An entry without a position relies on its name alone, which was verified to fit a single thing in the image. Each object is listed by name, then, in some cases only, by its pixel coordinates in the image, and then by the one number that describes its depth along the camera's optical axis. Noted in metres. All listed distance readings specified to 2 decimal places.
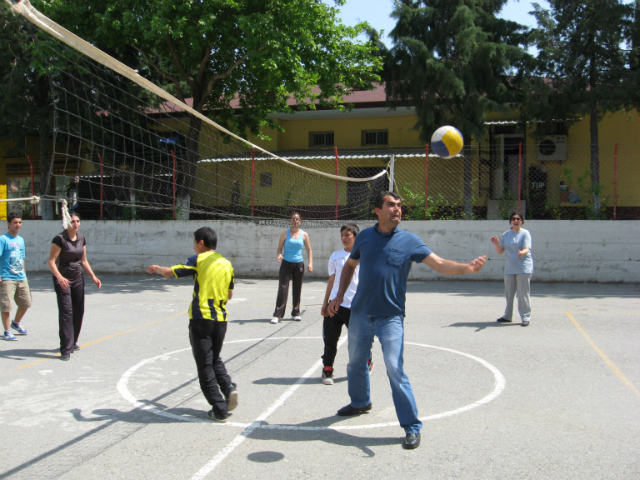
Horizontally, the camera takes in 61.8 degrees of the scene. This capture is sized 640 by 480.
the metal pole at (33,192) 17.10
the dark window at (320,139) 21.76
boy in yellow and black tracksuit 4.34
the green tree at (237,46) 13.74
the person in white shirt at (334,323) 5.38
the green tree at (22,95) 17.95
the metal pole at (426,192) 14.43
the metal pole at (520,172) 13.20
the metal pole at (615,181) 13.35
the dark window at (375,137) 21.03
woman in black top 6.27
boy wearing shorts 7.39
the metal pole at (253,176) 14.87
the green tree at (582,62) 14.18
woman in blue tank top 8.68
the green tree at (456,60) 15.39
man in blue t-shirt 3.85
